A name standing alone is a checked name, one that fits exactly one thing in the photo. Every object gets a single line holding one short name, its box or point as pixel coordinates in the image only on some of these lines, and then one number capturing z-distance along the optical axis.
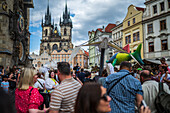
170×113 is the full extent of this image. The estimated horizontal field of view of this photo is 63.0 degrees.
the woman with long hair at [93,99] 1.29
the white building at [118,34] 31.40
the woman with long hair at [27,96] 2.53
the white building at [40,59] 83.69
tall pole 7.55
